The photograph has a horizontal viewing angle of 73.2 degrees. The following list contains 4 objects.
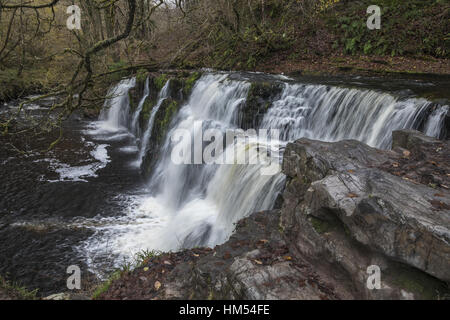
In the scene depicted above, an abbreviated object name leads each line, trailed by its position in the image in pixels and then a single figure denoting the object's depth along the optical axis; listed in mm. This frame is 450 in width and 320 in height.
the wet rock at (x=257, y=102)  9367
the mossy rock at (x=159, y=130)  10844
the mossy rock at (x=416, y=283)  2664
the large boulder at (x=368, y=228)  2725
